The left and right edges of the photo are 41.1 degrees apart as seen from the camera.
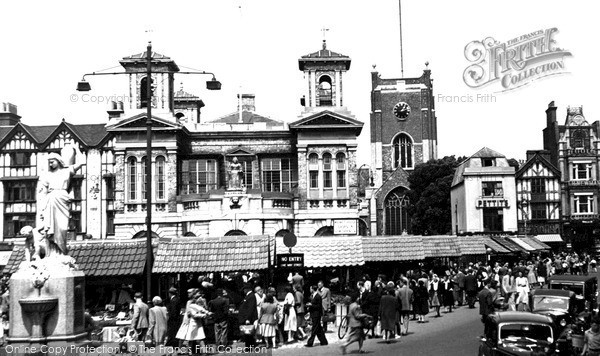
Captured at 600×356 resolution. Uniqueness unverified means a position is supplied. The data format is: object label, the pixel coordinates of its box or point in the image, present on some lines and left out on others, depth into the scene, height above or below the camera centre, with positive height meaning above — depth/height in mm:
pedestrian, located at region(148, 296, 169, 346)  18859 -2396
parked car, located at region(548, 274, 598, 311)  26172 -2411
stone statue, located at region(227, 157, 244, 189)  46125 +2604
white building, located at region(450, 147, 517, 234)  65562 +1539
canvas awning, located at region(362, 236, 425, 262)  33844 -1350
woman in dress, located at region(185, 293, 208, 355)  18812 -2362
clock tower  94125 +10944
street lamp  22594 +1521
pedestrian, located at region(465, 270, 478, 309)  32031 -2914
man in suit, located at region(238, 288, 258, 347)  20531 -2355
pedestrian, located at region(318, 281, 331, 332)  23872 -2415
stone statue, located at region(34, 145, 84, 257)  15211 +388
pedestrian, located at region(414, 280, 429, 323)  26906 -2821
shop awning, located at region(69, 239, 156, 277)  29031 -1257
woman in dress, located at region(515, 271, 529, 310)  26369 -2629
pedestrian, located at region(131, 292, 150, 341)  19312 -2331
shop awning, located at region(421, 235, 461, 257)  36969 -1433
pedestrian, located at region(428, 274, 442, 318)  28972 -2851
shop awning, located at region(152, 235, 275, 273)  29344 -1262
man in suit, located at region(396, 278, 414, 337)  23500 -2531
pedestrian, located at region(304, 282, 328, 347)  21141 -2687
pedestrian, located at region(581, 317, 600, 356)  16438 -2645
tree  77188 +1963
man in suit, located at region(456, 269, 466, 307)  32500 -2863
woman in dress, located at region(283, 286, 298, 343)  22061 -2689
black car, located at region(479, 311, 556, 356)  16219 -2497
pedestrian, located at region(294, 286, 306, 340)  23438 -2777
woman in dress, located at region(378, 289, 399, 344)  21438 -2567
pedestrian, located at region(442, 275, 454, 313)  30719 -3014
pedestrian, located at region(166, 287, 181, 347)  19969 -2447
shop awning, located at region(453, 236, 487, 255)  39750 -1548
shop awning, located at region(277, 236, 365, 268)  32219 -1352
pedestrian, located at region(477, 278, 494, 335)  24578 -2660
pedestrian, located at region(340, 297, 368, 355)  19172 -2570
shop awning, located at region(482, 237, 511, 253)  47469 -1922
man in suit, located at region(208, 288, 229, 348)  19891 -2389
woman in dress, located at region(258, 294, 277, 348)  20625 -2530
